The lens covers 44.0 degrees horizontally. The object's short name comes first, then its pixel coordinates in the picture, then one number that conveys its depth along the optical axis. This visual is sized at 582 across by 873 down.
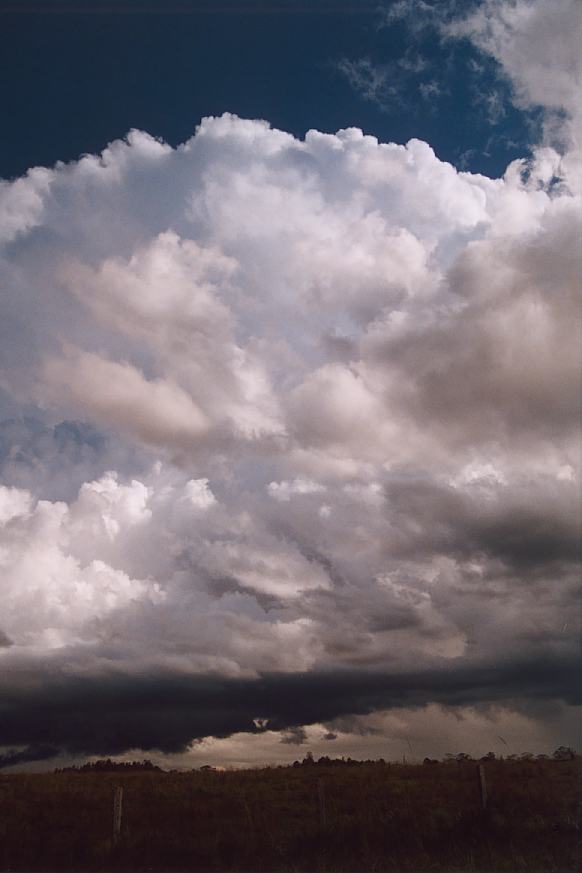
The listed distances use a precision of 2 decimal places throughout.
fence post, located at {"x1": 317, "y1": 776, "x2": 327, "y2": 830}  19.95
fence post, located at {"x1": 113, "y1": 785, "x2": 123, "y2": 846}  19.60
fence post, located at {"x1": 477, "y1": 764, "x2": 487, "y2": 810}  21.10
